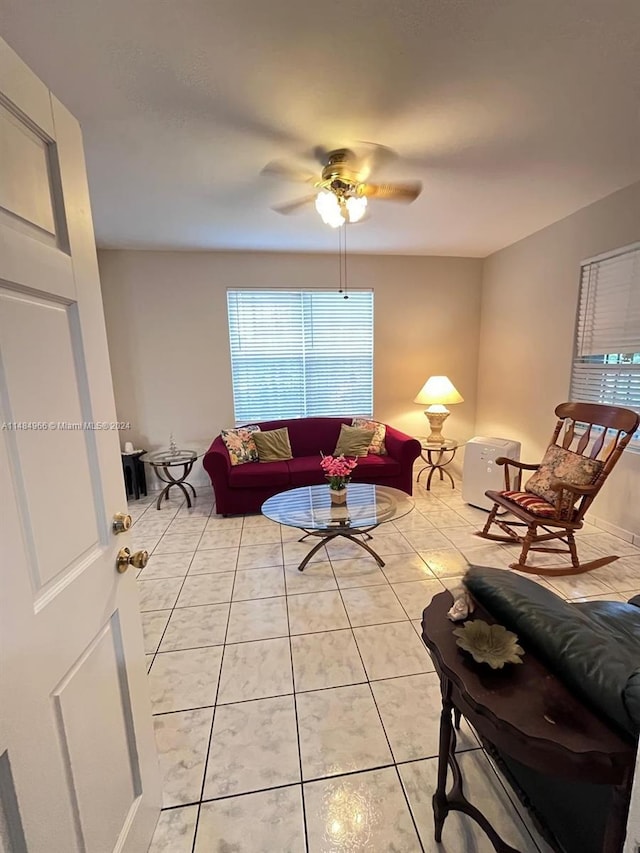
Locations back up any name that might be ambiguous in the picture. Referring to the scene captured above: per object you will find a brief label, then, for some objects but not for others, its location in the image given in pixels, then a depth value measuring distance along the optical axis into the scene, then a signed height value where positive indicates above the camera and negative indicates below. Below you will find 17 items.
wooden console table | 0.68 -0.71
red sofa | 3.43 -0.98
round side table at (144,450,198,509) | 3.71 -0.90
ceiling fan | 2.11 +1.11
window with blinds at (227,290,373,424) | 4.19 +0.19
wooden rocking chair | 2.46 -0.85
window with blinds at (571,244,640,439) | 2.75 +0.22
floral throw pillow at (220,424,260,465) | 3.67 -0.74
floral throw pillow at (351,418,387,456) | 3.90 -0.70
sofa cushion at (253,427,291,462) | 3.79 -0.77
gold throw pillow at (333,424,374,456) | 3.87 -0.77
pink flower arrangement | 2.65 -0.72
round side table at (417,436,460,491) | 4.11 -1.08
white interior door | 0.66 -0.31
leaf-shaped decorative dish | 0.87 -0.67
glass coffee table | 2.40 -1.00
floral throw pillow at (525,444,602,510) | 2.56 -0.79
